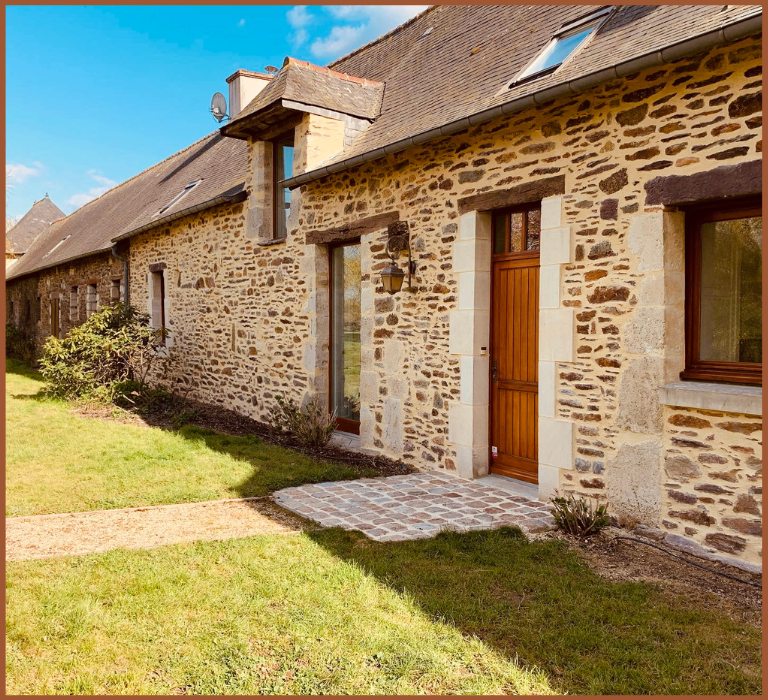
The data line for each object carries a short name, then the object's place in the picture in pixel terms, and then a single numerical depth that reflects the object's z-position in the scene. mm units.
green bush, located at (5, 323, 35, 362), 20688
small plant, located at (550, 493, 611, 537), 4340
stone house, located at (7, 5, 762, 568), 4047
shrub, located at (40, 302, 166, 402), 10336
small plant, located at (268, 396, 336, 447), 7387
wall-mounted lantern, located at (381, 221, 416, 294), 6422
